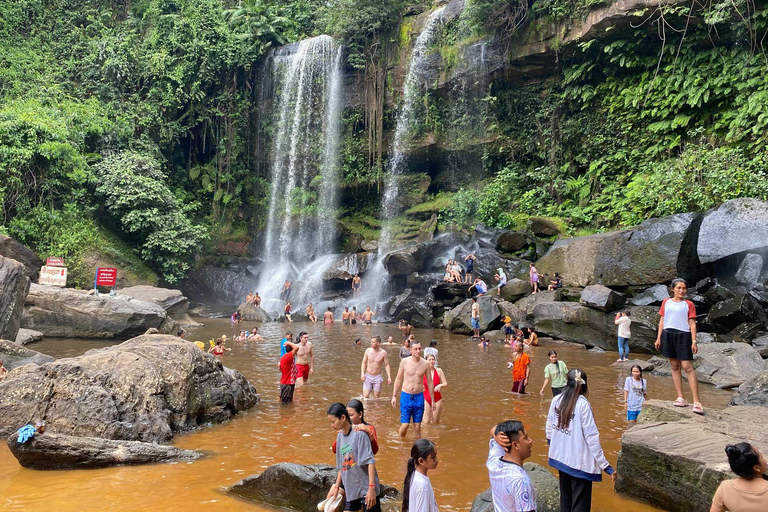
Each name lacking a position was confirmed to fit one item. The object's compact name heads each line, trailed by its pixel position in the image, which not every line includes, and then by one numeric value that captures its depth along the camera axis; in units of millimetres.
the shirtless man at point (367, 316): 22177
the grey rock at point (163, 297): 20625
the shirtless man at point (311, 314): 23453
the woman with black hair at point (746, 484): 3373
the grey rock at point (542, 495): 4750
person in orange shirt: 9953
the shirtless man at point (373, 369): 9484
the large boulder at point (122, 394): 7109
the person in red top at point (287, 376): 9367
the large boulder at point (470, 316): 18125
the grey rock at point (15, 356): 10320
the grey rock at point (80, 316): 16766
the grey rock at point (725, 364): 11039
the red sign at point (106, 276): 17703
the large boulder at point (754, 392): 8531
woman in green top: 8646
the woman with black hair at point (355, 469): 4621
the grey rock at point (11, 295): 12492
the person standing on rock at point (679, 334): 6312
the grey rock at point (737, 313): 13592
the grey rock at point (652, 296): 15156
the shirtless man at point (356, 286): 25391
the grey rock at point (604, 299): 15602
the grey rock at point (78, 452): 6078
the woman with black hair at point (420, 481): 3553
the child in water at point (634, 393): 7820
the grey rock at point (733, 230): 14578
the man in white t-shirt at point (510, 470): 3479
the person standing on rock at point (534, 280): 18812
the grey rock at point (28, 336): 14688
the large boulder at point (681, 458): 4887
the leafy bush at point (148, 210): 25781
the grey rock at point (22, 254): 19922
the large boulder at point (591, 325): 14590
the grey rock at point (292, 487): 5293
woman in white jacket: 4227
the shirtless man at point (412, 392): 7465
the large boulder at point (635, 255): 15383
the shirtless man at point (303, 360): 10617
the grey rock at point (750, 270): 14625
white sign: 17969
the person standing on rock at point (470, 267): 21625
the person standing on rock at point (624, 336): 13594
